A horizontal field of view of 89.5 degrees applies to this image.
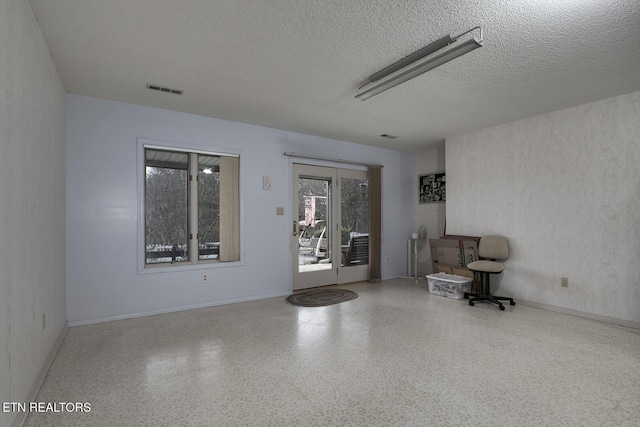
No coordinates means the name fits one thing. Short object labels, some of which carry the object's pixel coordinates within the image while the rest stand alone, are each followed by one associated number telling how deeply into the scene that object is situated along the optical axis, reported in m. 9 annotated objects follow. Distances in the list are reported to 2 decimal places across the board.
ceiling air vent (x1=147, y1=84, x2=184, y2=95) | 3.51
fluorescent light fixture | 2.39
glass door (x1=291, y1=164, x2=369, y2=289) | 5.46
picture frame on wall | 6.37
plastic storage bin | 4.92
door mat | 4.65
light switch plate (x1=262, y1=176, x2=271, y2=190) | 5.00
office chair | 4.39
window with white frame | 4.28
